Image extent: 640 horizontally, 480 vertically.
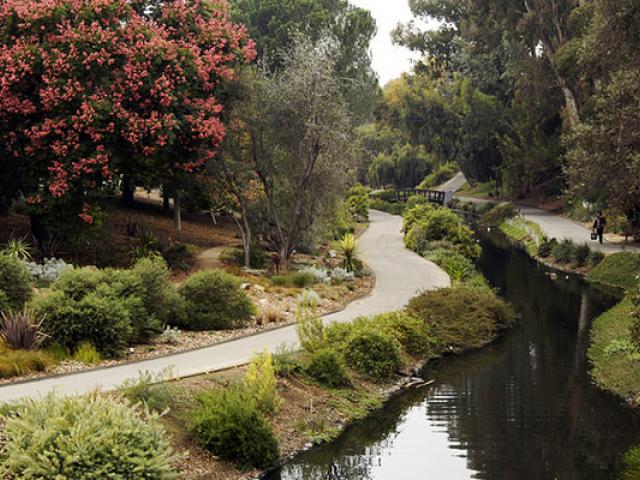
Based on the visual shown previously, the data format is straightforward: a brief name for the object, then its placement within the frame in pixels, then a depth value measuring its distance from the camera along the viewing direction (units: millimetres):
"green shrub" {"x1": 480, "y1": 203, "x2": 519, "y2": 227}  63078
